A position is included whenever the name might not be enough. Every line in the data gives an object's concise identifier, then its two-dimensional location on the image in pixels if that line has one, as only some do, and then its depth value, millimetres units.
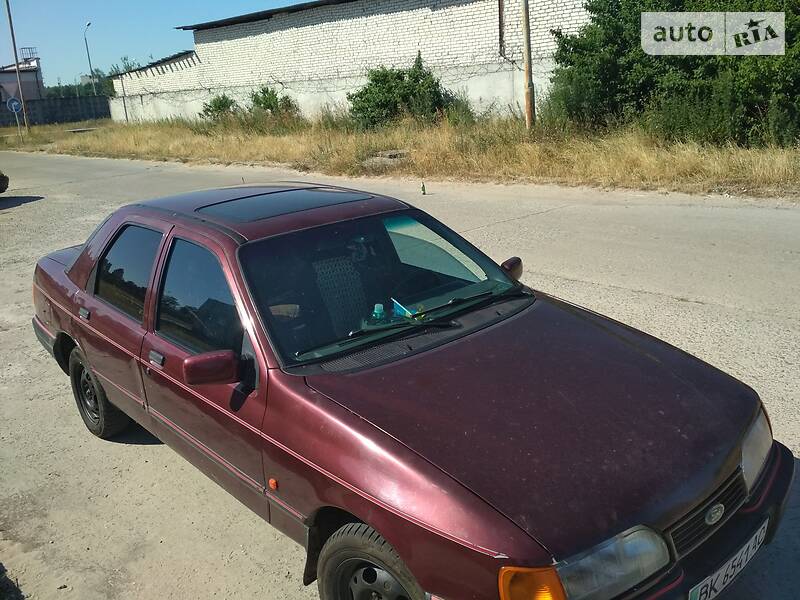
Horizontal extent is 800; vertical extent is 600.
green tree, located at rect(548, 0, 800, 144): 11922
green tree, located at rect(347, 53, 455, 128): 20812
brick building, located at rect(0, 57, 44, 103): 74875
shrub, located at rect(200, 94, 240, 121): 30250
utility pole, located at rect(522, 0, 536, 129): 14820
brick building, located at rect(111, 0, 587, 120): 19250
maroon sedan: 2186
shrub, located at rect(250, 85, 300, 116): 26906
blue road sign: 35097
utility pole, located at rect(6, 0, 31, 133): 40538
